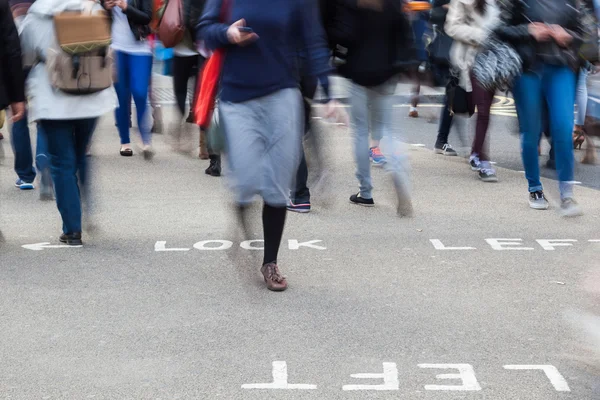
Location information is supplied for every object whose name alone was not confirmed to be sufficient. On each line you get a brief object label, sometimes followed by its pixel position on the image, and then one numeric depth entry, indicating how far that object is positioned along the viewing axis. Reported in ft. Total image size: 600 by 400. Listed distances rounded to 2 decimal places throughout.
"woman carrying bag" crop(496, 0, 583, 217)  23.65
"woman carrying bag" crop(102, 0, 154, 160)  30.25
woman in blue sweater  17.72
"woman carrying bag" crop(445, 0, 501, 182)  28.91
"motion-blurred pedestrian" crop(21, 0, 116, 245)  21.65
